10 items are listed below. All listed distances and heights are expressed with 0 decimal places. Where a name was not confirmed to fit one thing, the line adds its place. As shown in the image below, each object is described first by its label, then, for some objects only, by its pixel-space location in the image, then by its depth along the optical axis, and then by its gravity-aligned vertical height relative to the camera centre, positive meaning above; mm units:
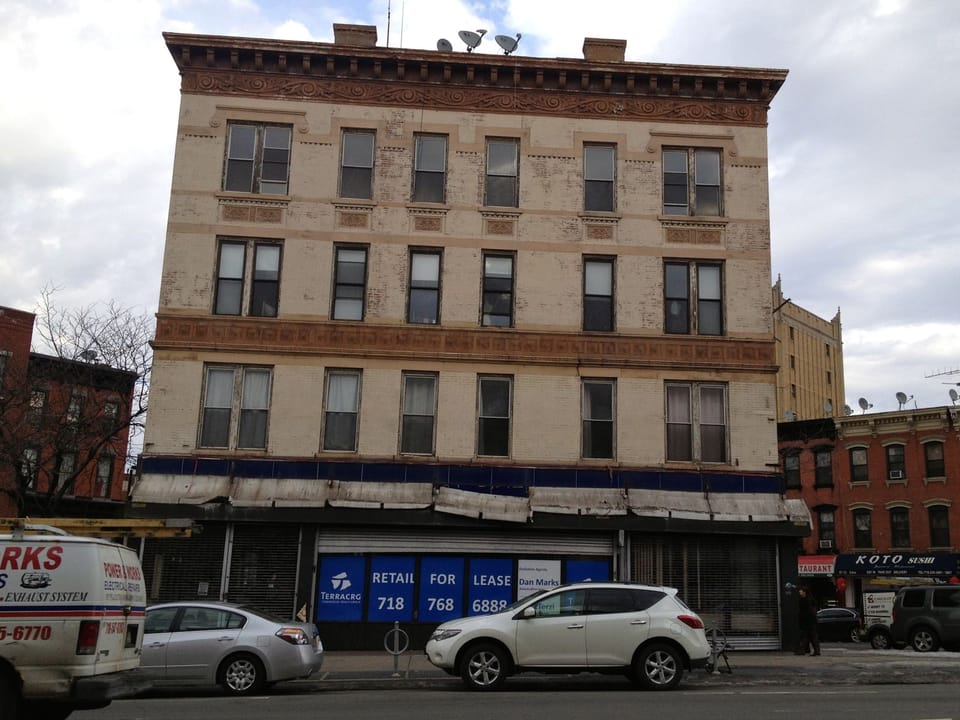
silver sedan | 14086 -1265
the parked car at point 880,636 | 26453 -1410
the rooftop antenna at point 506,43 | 24047 +13166
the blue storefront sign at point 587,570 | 21516 +124
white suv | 14141 -1033
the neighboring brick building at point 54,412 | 24148 +3890
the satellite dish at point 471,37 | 24031 +13276
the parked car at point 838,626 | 33938 -1503
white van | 8961 -663
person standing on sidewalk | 20797 -880
